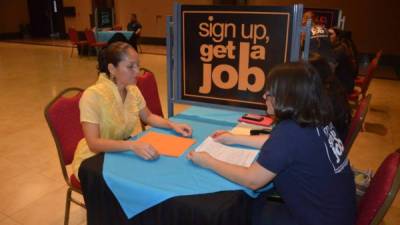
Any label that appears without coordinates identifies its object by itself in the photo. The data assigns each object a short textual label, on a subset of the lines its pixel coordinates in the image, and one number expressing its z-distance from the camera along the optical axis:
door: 14.80
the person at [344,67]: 3.69
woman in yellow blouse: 1.64
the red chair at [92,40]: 9.27
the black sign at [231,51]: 1.93
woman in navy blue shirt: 1.19
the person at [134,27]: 10.40
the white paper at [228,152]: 1.47
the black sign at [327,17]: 4.84
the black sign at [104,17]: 9.93
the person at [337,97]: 1.84
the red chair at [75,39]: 9.72
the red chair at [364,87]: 3.90
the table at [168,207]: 1.15
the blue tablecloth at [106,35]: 9.35
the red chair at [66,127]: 1.79
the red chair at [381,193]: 1.14
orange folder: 1.56
